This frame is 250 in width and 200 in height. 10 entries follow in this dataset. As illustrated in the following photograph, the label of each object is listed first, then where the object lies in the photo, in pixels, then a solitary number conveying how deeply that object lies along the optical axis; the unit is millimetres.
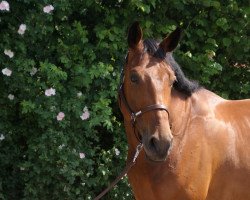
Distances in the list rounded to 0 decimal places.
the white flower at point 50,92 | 8047
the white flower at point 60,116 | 8148
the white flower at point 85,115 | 8227
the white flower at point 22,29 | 7992
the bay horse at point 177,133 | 5605
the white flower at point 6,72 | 8055
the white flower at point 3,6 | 7789
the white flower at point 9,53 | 8086
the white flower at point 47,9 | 7887
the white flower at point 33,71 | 8219
